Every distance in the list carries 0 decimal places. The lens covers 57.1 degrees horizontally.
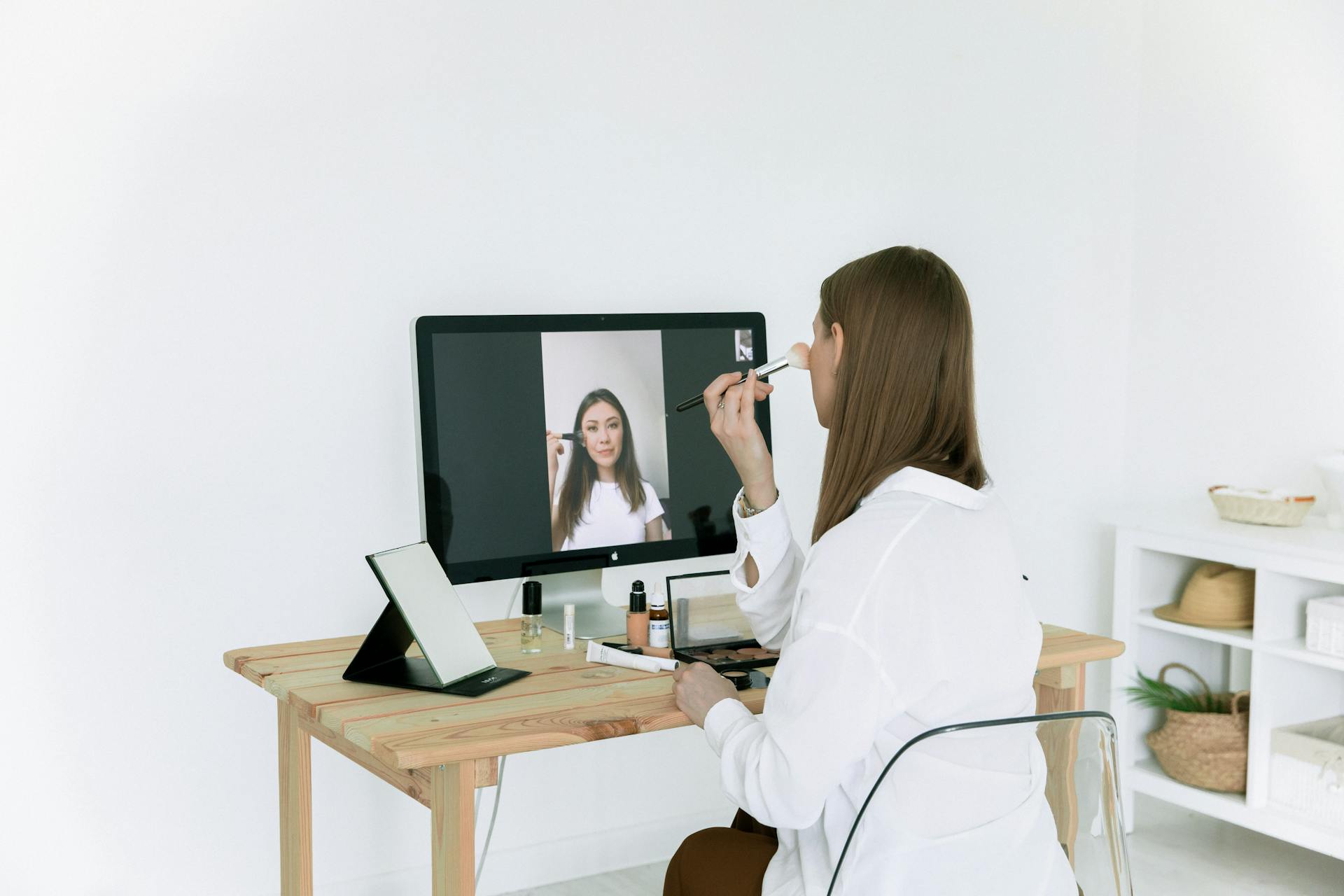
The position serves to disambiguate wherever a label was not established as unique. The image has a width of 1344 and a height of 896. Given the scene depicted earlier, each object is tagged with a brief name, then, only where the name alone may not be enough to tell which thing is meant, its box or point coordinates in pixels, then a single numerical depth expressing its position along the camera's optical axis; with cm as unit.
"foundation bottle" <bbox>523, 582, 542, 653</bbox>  194
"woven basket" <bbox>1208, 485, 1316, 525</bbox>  278
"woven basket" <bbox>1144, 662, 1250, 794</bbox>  280
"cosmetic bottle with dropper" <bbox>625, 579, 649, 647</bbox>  196
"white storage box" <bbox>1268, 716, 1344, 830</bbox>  257
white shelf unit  263
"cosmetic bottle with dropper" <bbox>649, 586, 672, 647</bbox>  192
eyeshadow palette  188
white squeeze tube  180
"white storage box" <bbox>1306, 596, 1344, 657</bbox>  255
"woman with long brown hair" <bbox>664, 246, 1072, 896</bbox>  120
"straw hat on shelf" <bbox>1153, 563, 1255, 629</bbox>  284
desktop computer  195
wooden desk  147
